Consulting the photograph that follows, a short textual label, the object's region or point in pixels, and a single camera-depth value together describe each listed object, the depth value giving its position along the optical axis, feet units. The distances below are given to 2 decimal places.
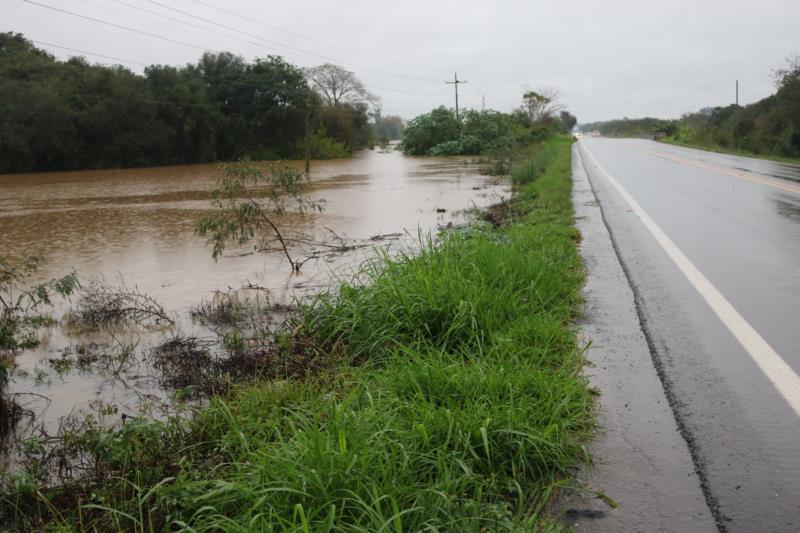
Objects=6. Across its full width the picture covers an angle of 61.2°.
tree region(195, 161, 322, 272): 28.96
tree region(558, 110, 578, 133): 358.64
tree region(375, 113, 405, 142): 491.72
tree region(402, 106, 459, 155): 194.39
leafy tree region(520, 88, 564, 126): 255.09
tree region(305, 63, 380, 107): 280.31
